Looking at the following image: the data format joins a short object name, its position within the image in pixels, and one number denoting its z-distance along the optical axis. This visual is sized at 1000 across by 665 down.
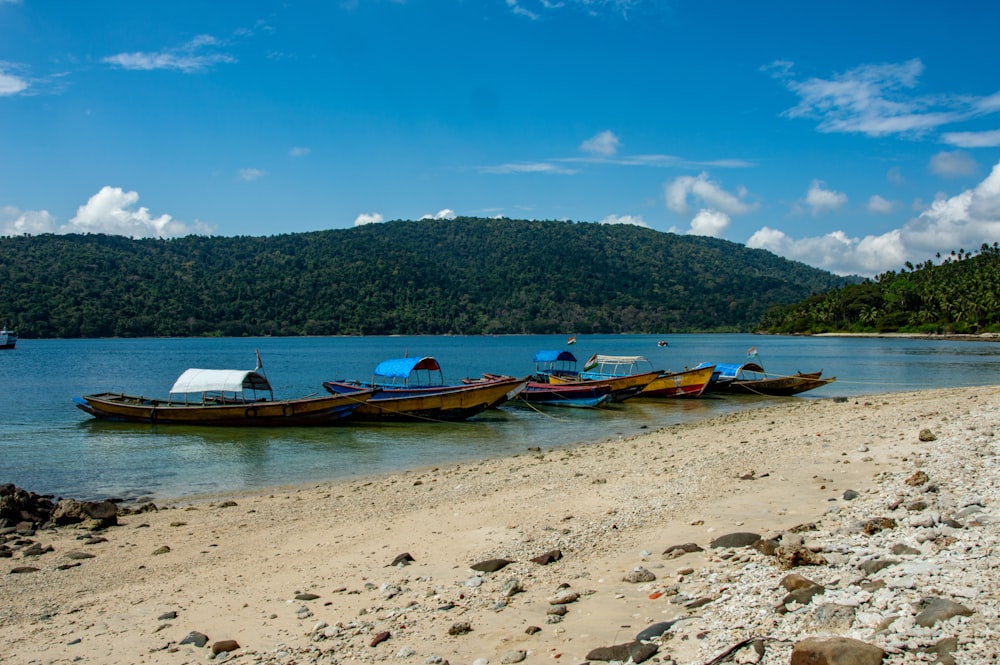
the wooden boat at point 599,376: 35.56
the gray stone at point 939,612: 4.70
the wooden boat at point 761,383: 37.47
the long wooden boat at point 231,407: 27.97
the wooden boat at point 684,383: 36.72
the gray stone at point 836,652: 4.29
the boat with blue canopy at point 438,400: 28.80
